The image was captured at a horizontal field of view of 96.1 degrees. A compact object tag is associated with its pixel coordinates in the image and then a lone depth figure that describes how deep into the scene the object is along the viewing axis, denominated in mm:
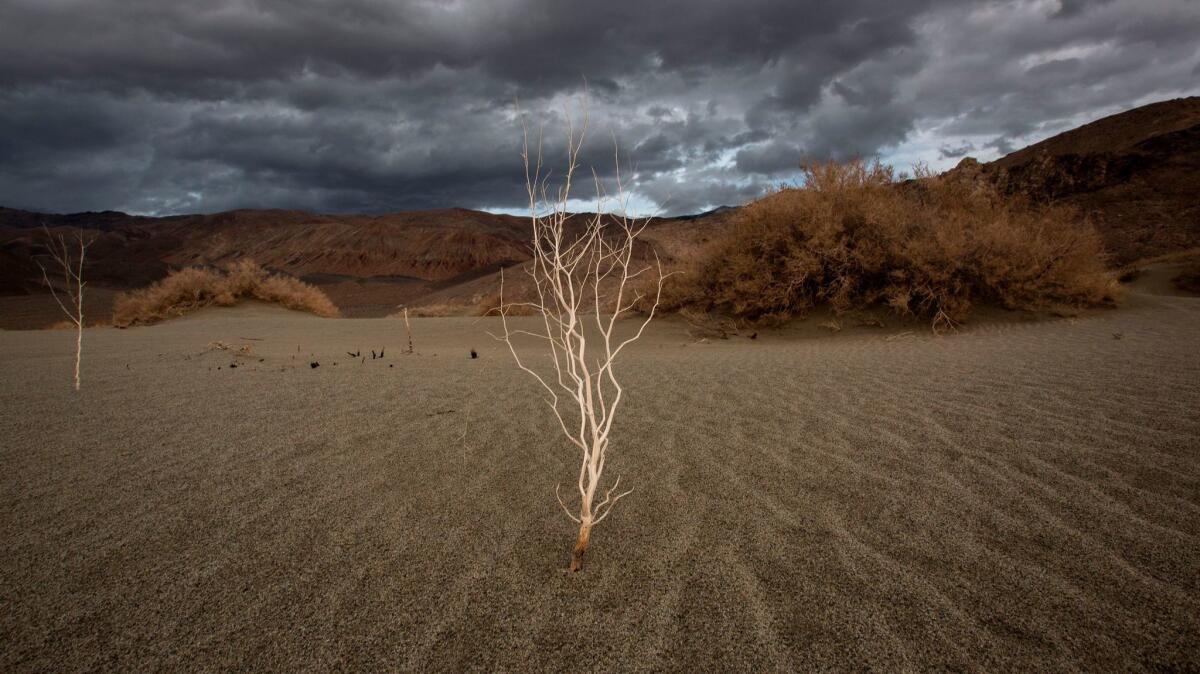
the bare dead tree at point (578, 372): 1816
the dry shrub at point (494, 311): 15218
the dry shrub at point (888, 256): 8070
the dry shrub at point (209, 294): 13211
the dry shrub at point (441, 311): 16970
